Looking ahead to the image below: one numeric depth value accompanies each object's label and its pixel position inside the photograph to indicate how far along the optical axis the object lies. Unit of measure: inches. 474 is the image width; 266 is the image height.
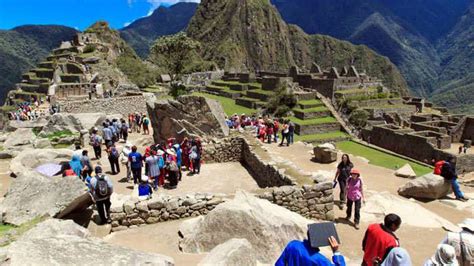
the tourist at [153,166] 441.4
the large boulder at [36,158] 473.7
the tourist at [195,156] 528.1
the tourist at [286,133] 764.6
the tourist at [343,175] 381.4
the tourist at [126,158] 487.1
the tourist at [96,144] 584.7
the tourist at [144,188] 373.4
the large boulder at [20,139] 630.5
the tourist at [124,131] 734.5
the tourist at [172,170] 470.6
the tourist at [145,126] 812.1
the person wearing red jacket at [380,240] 211.3
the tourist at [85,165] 442.3
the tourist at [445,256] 182.1
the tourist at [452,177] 441.7
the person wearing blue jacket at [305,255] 177.6
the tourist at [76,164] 442.0
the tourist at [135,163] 455.0
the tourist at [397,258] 190.8
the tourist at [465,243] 200.2
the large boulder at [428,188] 441.7
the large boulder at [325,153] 635.5
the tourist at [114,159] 508.1
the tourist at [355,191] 339.9
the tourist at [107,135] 621.0
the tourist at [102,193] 321.7
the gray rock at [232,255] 215.9
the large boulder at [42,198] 296.8
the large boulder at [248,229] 273.3
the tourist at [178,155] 505.2
